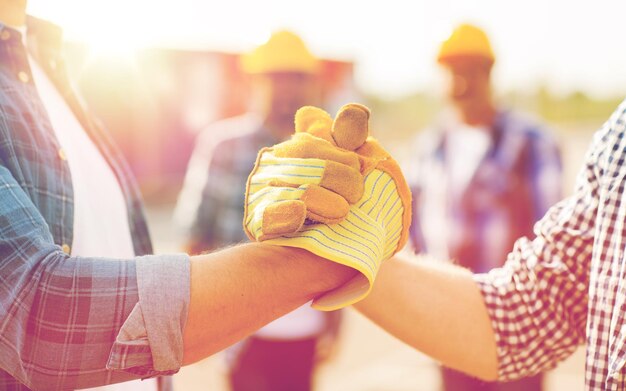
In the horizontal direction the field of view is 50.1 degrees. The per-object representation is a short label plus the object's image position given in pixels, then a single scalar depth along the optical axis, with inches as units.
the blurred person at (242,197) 159.8
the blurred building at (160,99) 532.1
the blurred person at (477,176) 175.9
